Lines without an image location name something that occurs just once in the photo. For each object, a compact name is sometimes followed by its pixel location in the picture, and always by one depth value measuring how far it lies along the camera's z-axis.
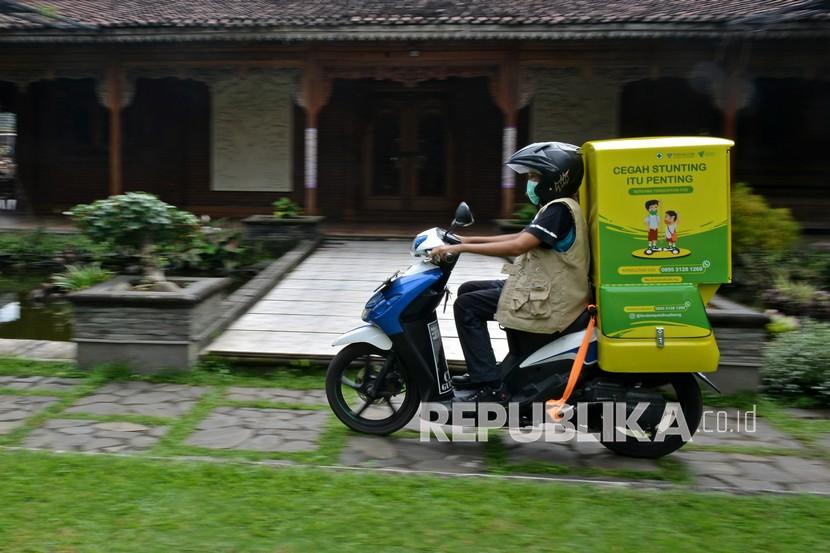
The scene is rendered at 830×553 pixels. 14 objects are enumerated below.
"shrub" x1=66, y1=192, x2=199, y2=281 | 6.88
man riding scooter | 4.27
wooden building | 12.18
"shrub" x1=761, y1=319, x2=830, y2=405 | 5.86
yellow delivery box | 4.17
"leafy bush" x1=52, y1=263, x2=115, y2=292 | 8.80
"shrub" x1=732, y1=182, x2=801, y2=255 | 10.07
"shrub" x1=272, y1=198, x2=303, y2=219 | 11.80
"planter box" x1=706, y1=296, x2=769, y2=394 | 5.84
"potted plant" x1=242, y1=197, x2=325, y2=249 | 11.64
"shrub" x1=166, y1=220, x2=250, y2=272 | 10.48
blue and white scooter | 4.39
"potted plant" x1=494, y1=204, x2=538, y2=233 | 11.40
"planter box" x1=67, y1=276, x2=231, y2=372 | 6.19
